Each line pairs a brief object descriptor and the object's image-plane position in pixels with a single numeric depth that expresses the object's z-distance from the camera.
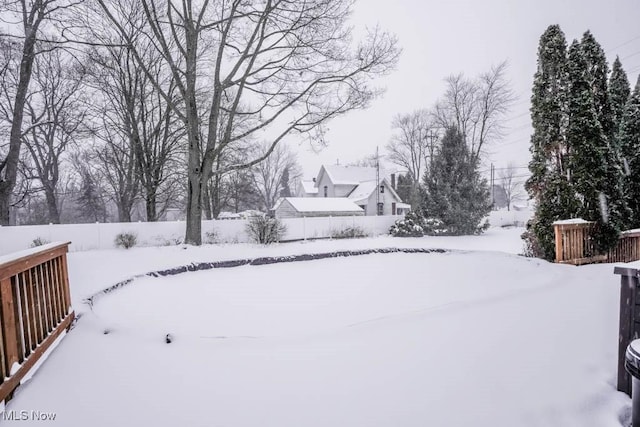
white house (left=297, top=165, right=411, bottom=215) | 27.12
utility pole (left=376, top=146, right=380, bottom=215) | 26.78
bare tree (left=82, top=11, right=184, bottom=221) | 13.08
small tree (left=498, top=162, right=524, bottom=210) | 45.94
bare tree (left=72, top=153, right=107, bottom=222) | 20.34
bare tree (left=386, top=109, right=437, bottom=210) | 29.97
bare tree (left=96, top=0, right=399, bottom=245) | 8.91
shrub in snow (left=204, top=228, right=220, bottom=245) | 11.71
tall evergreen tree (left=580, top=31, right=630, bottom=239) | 6.15
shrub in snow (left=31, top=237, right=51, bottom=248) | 9.24
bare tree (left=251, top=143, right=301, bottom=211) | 36.19
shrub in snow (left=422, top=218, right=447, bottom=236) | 15.13
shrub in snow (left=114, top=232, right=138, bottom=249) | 10.03
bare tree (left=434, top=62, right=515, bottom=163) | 21.16
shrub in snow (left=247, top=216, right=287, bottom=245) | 9.80
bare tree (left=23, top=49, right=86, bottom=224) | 12.71
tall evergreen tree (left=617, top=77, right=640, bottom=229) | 7.43
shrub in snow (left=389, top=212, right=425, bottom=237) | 15.09
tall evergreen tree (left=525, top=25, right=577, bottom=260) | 6.39
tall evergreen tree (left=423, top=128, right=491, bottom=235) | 15.24
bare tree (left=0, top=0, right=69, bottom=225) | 8.52
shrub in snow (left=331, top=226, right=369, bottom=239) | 13.84
